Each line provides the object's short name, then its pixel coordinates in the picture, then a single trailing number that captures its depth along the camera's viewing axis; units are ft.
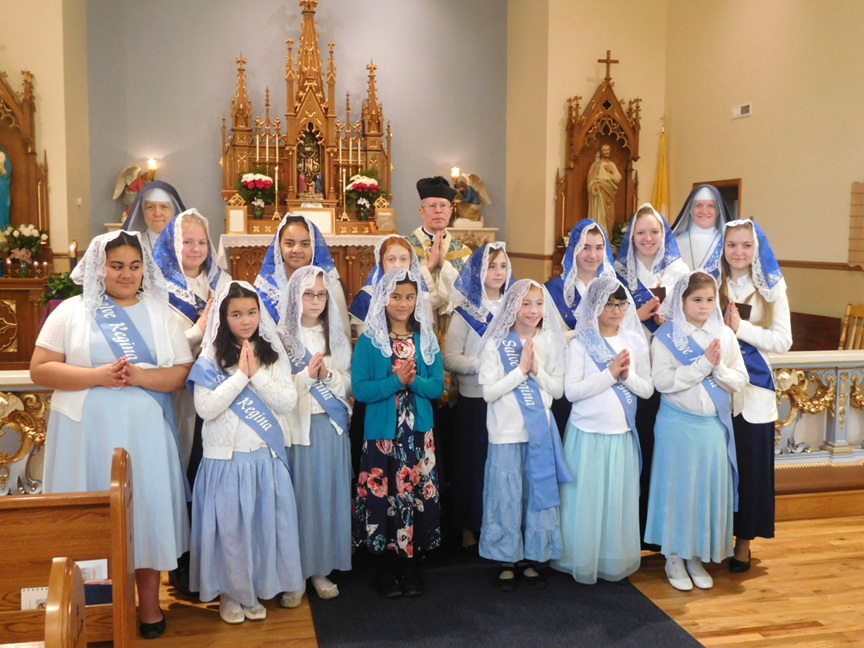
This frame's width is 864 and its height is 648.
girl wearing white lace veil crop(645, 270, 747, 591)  11.80
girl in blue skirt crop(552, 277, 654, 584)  11.66
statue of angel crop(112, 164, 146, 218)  31.14
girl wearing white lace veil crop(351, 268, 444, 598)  11.48
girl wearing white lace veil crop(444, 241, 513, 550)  12.70
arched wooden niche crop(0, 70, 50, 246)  26.99
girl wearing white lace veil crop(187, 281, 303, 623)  10.46
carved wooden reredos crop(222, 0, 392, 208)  32.12
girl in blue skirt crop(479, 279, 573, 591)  11.62
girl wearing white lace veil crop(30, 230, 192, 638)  9.95
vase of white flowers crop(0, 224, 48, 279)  25.58
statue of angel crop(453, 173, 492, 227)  34.35
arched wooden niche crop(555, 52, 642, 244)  31.68
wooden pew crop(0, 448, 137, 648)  6.16
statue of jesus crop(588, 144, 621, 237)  31.58
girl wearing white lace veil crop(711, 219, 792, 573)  12.41
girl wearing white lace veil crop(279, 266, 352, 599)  11.27
